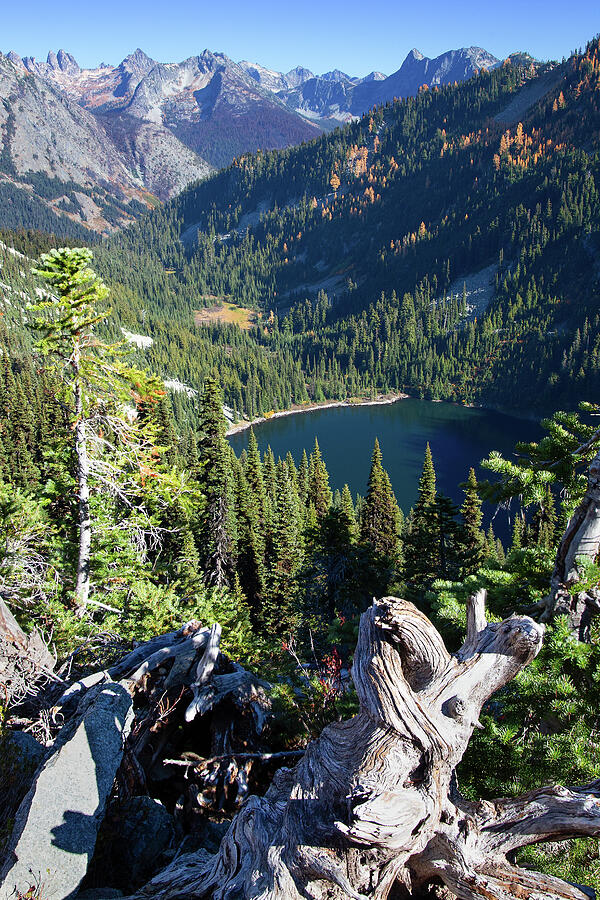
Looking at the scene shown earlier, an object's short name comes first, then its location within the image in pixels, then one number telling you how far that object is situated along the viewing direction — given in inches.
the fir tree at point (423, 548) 1125.7
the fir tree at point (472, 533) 1118.9
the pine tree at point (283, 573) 1380.4
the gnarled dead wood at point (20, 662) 274.5
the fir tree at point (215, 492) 1039.0
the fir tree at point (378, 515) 1476.4
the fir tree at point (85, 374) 413.7
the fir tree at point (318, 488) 2137.1
